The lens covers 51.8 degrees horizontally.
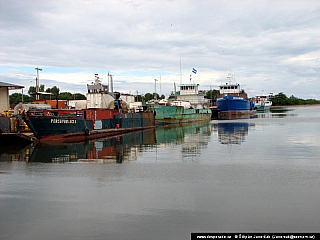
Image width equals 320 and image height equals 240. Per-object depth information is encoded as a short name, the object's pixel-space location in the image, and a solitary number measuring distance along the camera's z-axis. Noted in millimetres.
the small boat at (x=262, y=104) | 129000
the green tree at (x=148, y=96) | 116500
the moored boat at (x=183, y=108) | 48844
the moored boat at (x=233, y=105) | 73875
